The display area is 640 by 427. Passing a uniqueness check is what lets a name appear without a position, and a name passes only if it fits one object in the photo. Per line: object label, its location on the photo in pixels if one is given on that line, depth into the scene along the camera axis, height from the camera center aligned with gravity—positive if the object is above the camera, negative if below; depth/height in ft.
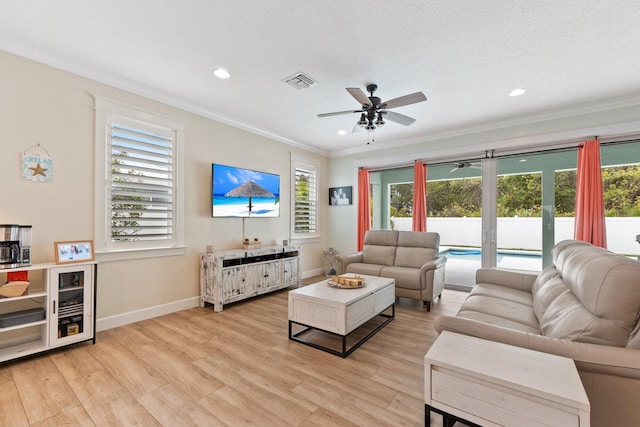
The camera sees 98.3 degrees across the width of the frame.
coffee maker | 7.47 -0.81
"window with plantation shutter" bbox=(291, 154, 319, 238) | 18.11 +1.32
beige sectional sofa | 4.11 -2.05
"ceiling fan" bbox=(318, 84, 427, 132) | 8.91 +3.84
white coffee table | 8.22 -2.93
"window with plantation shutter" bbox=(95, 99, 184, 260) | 9.93 +1.43
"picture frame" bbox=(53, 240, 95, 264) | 8.39 -1.09
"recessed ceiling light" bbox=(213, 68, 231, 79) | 9.55 +5.07
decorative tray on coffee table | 9.71 -2.35
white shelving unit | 7.68 -2.76
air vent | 9.74 +4.96
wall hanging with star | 8.45 +1.63
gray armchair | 12.19 -2.28
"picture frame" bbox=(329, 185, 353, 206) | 19.76 +1.57
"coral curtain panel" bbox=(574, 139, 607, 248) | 11.95 +0.83
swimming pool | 14.16 -2.42
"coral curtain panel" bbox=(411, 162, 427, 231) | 16.57 +1.16
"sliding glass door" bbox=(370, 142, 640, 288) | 12.00 +0.60
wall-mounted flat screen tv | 13.24 +1.27
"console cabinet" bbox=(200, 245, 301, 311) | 11.95 -2.68
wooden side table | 3.73 -2.46
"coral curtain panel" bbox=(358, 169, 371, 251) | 18.92 +0.63
